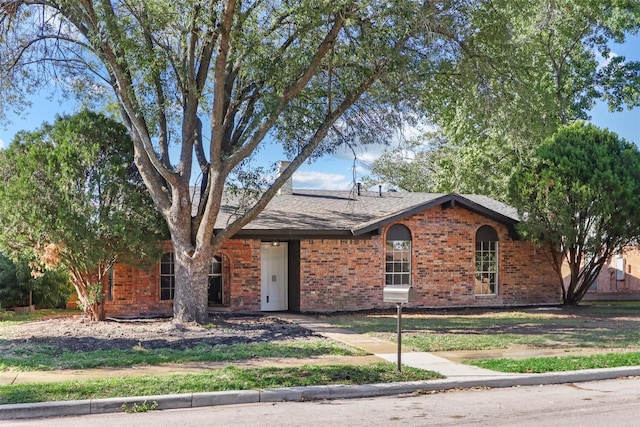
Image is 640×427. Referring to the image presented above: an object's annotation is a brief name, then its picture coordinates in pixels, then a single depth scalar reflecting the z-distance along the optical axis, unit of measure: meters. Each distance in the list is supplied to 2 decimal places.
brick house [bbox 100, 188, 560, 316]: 18.73
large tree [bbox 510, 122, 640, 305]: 19.53
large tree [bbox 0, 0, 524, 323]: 13.44
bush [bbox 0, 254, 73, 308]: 19.50
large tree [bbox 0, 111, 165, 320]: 14.82
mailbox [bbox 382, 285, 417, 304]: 9.52
